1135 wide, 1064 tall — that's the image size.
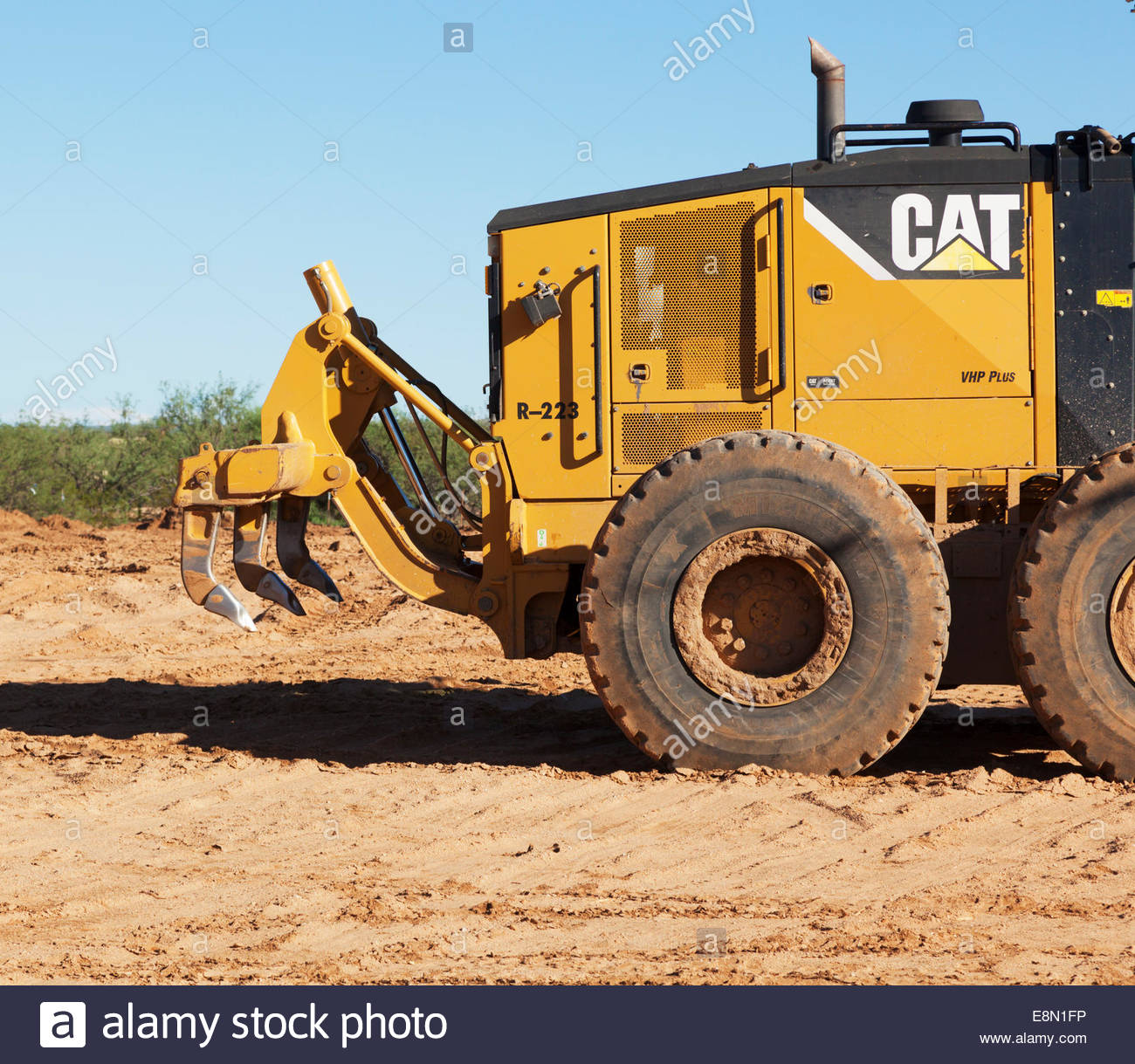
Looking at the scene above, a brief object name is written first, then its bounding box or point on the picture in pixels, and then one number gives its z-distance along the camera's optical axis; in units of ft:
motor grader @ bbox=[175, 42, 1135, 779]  39.73
